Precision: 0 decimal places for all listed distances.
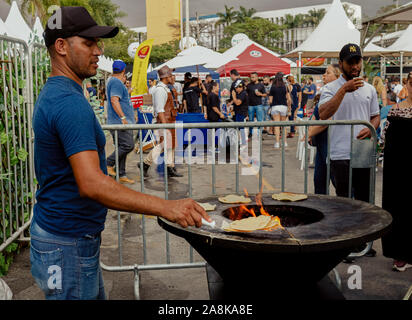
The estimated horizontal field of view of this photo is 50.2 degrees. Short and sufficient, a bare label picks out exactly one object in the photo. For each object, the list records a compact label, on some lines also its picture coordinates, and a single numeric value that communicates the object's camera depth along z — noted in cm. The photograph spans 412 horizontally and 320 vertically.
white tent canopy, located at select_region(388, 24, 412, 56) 2080
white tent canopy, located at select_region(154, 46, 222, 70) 1603
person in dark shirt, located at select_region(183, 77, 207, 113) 1436
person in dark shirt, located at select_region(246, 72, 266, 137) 1519
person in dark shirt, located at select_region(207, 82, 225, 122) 1328
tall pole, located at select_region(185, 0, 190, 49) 2610
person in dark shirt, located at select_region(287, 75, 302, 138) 1748
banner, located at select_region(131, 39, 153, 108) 1013
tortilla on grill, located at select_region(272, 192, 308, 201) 334
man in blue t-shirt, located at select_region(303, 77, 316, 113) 2066
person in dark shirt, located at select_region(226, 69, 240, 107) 1477
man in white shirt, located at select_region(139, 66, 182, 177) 941
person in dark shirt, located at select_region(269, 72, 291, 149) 1396
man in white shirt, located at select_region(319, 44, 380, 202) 470
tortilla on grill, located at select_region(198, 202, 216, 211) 305
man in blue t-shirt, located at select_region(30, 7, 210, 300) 189
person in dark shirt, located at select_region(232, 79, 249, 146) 1463
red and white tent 1819
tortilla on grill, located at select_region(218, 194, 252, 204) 327
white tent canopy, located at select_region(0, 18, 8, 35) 754
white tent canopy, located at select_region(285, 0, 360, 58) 1614
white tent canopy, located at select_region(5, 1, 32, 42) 907
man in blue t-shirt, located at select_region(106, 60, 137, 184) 798
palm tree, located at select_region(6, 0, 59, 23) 2894
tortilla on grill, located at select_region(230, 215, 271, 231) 247
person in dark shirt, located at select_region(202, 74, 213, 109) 1642
